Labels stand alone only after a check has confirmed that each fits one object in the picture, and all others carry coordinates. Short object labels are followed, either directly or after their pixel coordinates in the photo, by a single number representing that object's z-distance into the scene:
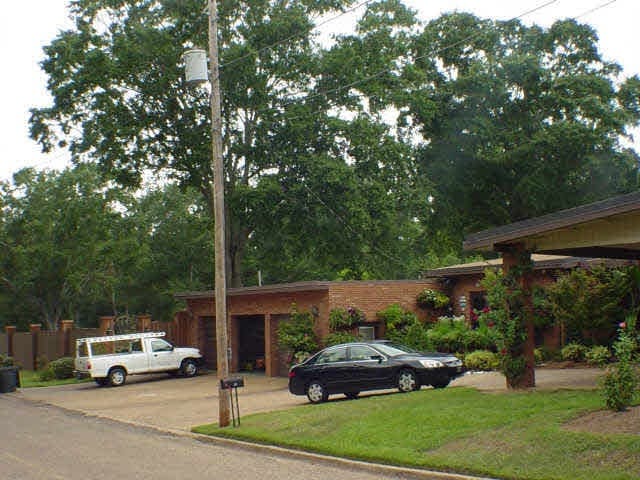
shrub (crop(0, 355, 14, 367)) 32.50
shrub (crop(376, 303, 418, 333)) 27.42
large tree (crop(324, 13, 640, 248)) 35.91
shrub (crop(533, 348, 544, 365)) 23.44
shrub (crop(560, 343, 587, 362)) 22.20
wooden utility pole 16.62
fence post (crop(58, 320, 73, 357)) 38.09
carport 13.81
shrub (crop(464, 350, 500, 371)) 23.31
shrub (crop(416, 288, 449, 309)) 28.80
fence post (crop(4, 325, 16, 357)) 40.44
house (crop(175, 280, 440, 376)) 27.08
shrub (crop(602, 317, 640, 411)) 12.27
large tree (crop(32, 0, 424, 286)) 33.41
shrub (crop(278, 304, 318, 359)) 26.72
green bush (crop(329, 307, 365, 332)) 26.38
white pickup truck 29.14
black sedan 18.73
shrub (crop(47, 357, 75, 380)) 33.22
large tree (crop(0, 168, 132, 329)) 46.06
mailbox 16.25
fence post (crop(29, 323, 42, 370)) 39.22
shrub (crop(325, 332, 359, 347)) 25.84
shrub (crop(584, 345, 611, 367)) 20.65
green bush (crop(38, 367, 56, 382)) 33.28
